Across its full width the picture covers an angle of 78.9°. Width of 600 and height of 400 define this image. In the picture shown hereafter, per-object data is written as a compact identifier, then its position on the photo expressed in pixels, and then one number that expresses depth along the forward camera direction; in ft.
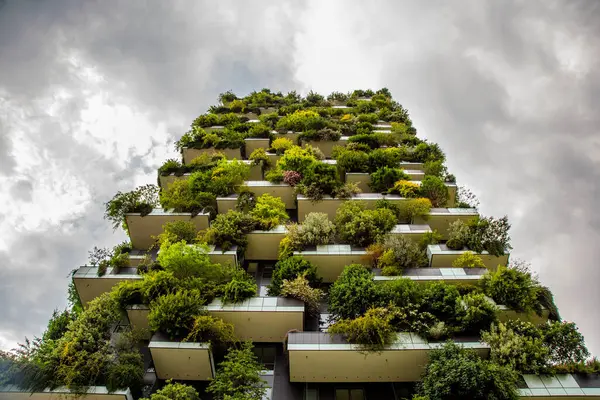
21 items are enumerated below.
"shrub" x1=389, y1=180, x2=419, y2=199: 76.56
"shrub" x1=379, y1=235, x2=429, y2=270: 60.64
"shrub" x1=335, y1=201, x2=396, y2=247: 65.67
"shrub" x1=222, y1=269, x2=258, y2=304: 55.16
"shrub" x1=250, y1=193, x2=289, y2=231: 68.85
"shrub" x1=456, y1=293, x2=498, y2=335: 50.37
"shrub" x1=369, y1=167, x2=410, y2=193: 81.61
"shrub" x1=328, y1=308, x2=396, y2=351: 48.19
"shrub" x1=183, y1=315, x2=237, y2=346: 49.78
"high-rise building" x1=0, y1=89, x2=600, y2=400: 45.96
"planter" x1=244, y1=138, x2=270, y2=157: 104.73
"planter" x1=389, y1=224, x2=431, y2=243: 67.15
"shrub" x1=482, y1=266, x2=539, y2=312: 53.67
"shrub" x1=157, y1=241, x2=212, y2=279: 57.47
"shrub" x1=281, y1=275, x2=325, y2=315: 54.44
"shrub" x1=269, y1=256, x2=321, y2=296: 57.77
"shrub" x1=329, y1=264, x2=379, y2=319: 52.49
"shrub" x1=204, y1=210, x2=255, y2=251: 65.46
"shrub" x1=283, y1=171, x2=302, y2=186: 79.56
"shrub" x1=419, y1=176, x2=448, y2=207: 77.92
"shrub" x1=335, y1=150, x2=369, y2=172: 86.76
